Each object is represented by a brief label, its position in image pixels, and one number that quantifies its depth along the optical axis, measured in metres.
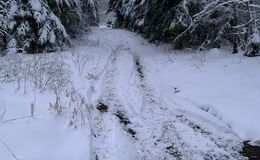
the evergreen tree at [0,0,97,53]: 9.26
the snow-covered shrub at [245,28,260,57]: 7.05
